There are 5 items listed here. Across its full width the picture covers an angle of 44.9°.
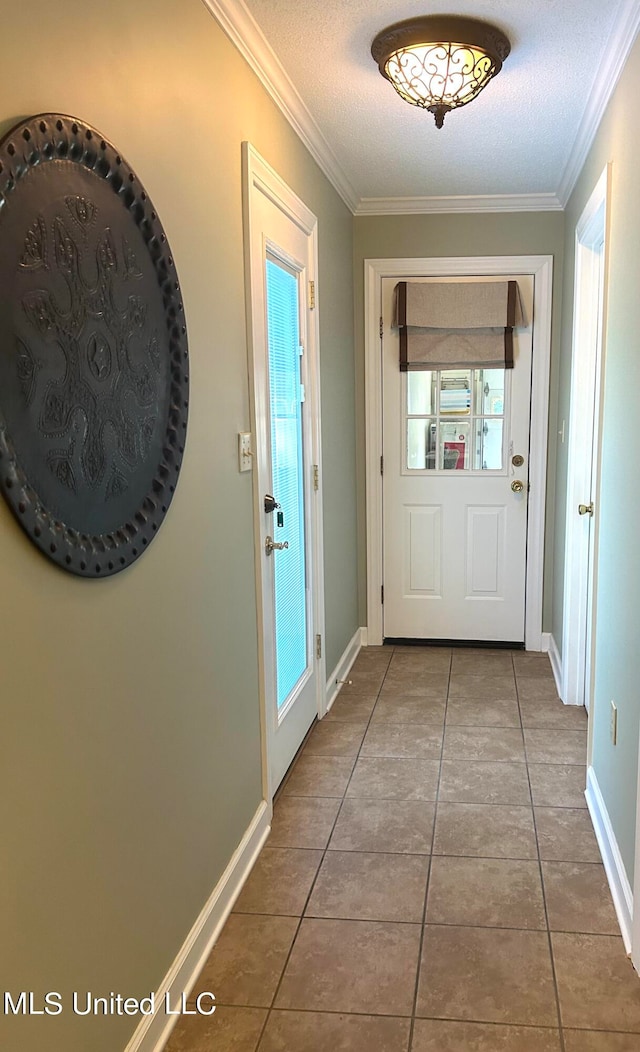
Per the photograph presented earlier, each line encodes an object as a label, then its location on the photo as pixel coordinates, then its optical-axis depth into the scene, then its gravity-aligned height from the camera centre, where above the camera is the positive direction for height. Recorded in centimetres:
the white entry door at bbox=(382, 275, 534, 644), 409 -37
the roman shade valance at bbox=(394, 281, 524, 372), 396 +55
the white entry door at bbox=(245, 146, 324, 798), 239 -11
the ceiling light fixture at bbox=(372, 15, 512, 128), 212 +105
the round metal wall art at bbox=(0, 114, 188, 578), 109 +14
